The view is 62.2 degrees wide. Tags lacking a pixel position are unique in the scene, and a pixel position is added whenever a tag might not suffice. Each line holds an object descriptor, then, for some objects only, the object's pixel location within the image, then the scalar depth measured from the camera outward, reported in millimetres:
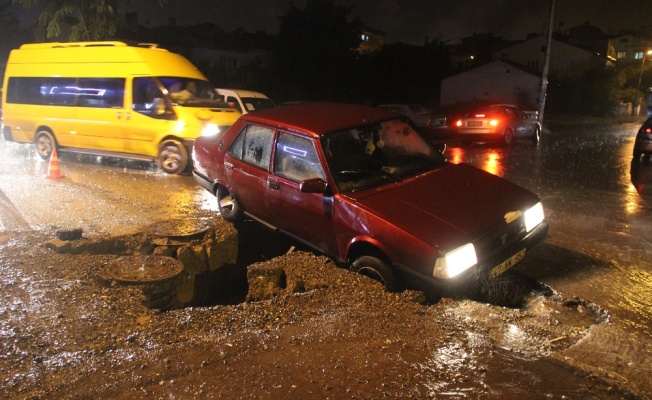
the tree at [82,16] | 16656
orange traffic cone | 10094
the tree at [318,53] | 36062
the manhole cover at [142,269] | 5086
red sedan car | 4340
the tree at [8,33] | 30125
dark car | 12281
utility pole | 22500
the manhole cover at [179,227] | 6535
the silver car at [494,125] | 16078
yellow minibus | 10266
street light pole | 46794
